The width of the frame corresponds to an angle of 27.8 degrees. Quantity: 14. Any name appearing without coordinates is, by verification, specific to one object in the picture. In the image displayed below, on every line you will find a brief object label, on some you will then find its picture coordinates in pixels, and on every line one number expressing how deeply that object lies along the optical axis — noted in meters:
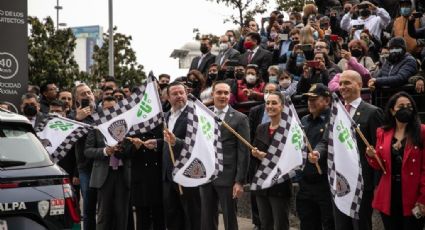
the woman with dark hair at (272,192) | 10.44
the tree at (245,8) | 27.45
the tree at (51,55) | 32.91
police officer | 10.20
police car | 7.89
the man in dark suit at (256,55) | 16.16
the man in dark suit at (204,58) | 17.84
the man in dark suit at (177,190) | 11.68
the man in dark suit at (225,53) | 17.14
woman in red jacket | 9.07
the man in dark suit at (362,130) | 9.78
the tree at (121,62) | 40.88
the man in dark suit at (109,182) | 12.24
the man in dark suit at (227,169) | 11.25
